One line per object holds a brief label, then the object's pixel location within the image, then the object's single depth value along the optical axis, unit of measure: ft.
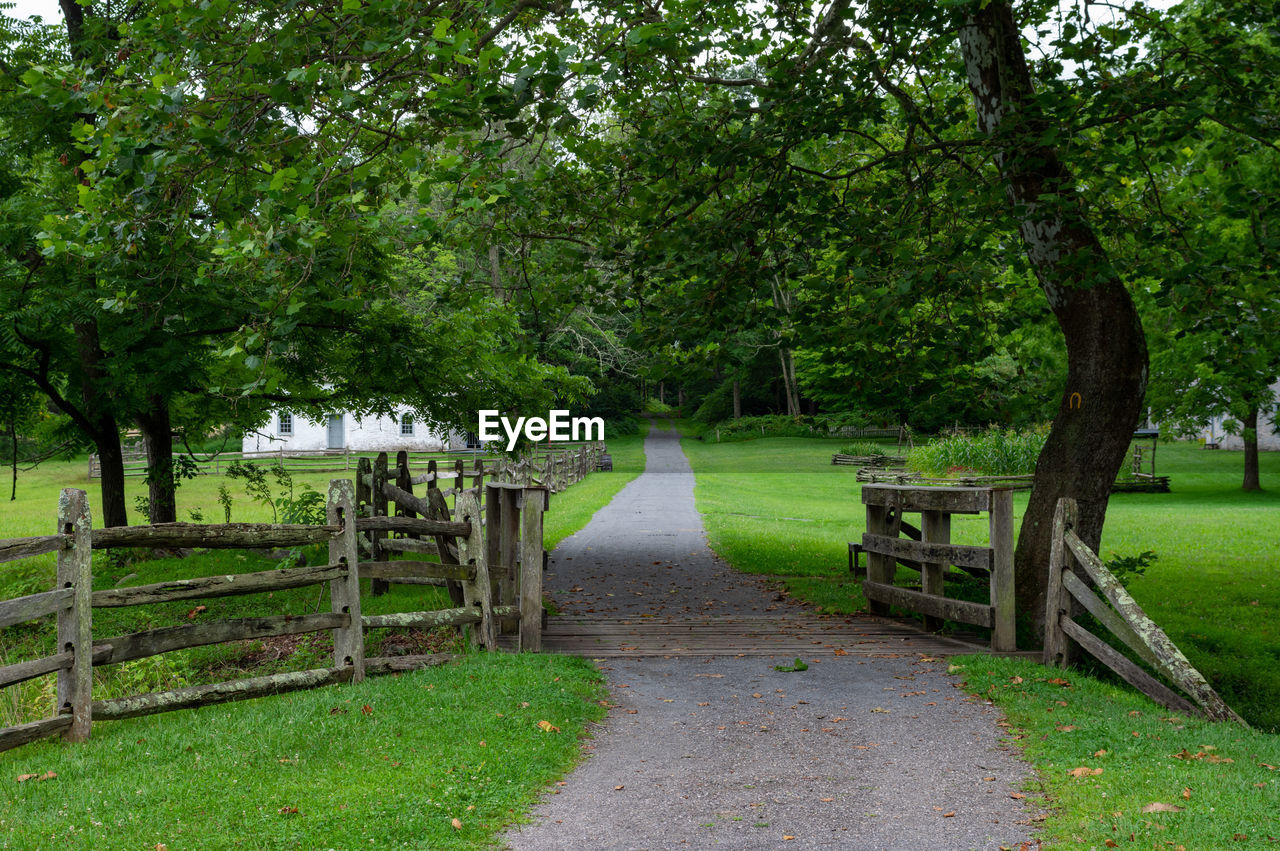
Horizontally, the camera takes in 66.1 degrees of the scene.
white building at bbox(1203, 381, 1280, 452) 175.73
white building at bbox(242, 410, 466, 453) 175.94
